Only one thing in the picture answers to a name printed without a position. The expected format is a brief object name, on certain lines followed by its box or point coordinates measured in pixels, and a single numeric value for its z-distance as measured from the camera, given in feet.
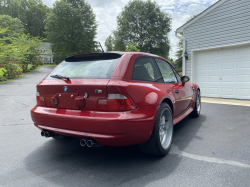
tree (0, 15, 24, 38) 137.00
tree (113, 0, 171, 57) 106.01
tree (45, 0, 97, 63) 109.19
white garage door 27.25
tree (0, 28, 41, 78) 49.01
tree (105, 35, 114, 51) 222.44
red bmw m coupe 7.43
